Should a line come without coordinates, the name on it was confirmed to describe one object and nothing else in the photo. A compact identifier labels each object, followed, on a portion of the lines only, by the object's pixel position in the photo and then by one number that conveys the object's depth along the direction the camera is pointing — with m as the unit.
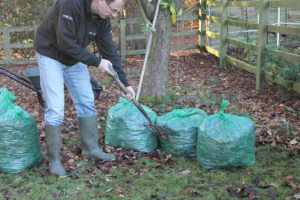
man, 3.08
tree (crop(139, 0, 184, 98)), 5.50
